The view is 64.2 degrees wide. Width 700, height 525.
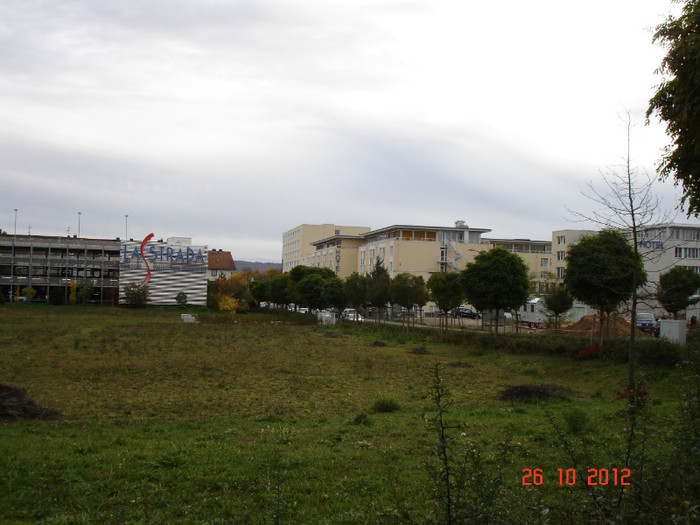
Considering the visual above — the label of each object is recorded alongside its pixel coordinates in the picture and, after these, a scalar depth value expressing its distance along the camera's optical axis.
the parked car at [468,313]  67.06
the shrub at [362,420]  11.48
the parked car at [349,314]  69.06
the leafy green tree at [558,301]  35.88
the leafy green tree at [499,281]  30.64
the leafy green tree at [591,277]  21.16
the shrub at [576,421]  10.18
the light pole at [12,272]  84.81
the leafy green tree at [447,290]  36.38
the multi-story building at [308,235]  128.12
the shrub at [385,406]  13.34
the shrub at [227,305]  79.06
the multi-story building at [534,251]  86.94
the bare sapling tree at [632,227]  10.42
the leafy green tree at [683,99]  8.26
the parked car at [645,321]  38.88
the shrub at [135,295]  80.38
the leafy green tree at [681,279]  31.12
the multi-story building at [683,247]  62.44
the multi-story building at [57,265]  85.88
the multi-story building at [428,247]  77.38
